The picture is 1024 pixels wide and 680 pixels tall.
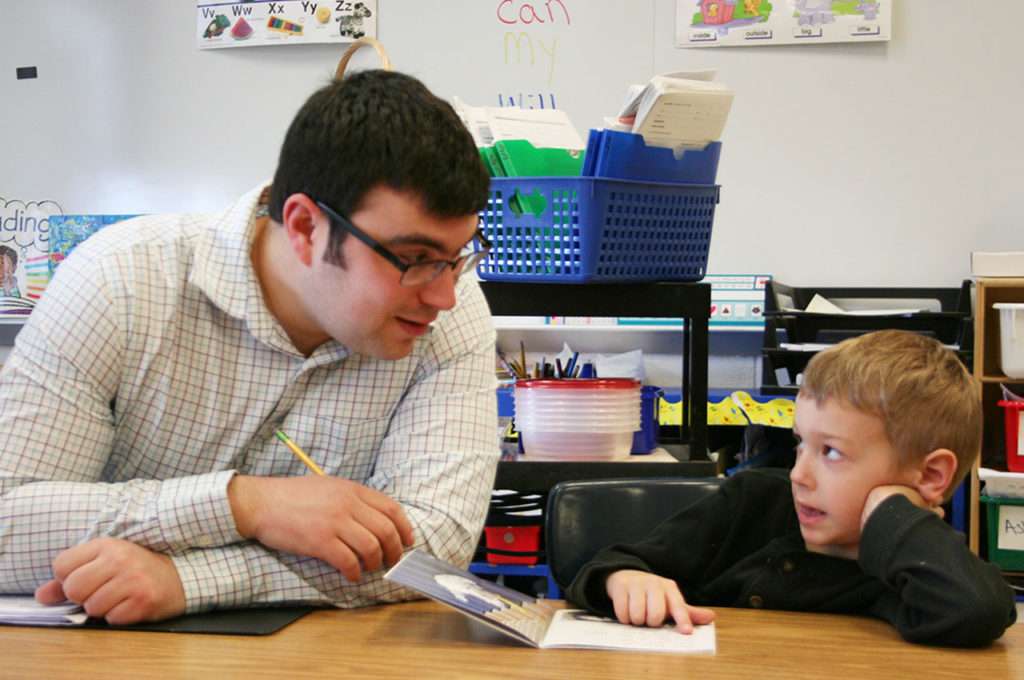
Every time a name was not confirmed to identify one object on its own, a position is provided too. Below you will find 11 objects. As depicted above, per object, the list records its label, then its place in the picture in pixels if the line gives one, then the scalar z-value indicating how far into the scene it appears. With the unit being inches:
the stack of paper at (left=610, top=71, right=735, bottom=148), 59.6
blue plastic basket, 60.8
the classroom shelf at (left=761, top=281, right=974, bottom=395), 116.6
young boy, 38.6
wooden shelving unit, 112.7
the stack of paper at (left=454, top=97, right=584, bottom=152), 63.1
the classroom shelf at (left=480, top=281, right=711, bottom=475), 63.8
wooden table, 31.3
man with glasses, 38.9
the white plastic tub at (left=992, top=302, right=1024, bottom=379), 108.5
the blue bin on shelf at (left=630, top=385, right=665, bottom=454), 69.6
